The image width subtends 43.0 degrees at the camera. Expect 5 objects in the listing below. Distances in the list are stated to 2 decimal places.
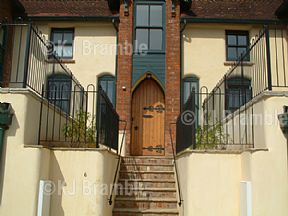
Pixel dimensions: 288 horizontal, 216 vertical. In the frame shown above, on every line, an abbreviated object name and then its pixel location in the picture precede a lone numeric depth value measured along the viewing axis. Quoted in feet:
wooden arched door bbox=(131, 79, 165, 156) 42.11
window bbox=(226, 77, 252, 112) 37.28
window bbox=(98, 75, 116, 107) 43.76
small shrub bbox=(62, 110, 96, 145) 25.70
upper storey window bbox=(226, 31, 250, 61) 45.18
